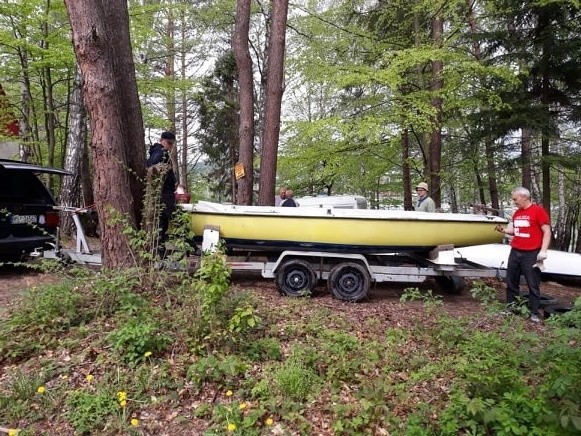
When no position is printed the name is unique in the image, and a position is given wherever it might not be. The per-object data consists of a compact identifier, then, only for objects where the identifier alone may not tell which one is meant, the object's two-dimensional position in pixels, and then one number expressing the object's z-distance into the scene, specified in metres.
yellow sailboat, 5.88
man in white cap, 7.44
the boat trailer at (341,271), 5.82
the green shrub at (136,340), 3.51
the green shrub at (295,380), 3.25
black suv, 6.10
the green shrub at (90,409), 2.95
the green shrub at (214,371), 3.34
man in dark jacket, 5.25
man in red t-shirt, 5.41
